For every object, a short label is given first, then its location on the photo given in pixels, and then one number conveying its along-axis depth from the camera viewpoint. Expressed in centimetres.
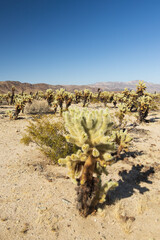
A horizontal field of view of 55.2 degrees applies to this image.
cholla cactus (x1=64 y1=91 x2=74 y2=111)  2202
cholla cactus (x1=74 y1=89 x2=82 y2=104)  3395
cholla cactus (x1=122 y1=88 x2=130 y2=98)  3024
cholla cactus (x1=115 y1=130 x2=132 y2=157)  739
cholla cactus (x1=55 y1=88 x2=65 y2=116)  2118
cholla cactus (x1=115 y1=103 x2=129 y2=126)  1413
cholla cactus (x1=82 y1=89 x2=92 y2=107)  2782
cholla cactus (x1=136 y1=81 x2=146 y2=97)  2182
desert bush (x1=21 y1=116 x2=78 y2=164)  684
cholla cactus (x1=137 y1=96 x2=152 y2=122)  1617
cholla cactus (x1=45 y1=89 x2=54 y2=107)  2685
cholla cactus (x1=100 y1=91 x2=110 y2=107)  3241
